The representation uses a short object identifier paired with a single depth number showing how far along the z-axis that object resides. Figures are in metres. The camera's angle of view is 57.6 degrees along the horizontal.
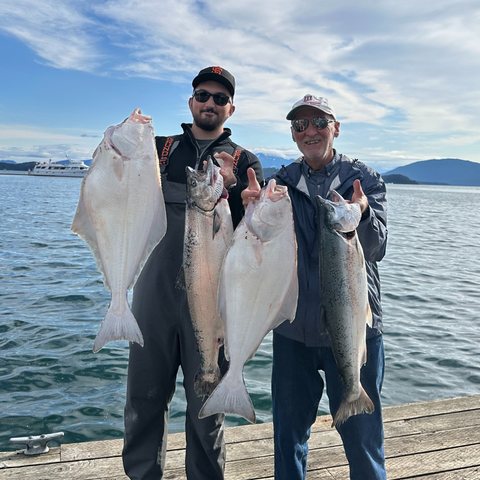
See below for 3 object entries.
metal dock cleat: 4.16
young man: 3.49
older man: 3.27
